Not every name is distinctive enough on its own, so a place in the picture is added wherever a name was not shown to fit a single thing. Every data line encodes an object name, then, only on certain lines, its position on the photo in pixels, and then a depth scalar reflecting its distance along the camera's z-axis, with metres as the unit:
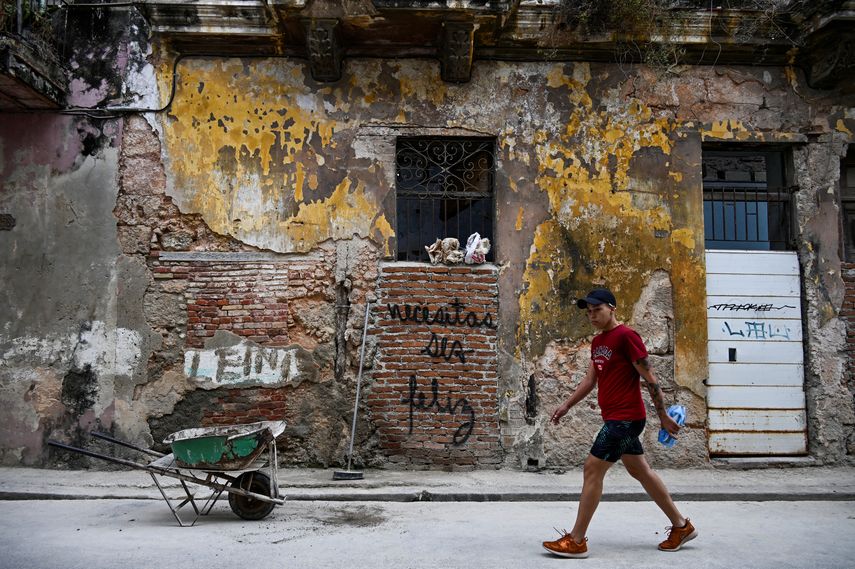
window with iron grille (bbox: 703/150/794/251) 8.94
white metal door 8.54
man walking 4.73
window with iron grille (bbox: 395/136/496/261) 8.64
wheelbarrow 5.79
